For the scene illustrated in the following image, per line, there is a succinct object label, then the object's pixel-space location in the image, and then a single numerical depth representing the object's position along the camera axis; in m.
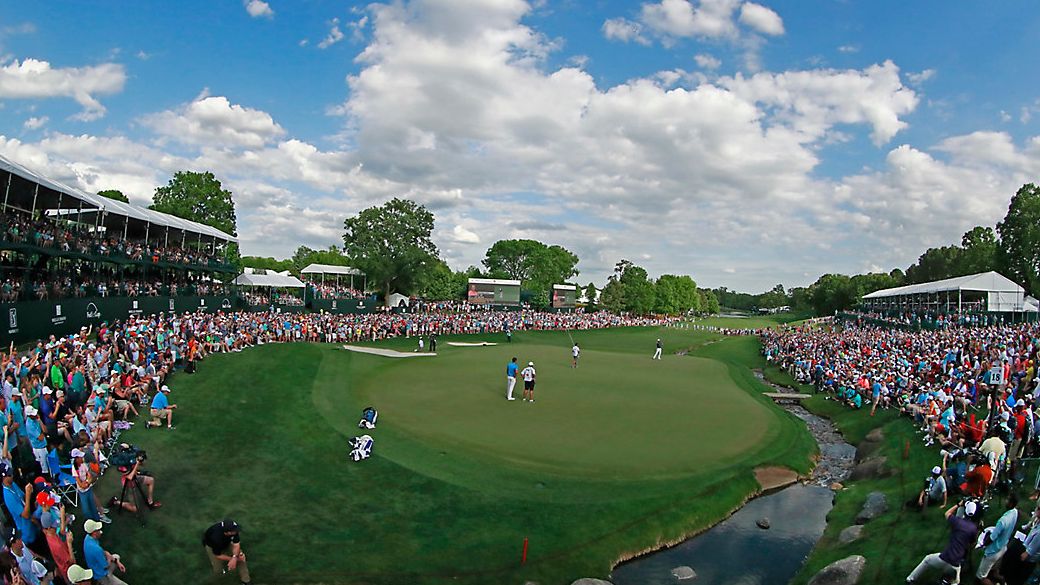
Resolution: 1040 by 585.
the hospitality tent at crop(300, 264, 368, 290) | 76.38
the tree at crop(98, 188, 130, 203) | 72.38
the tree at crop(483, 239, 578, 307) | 135.75
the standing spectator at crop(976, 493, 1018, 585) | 9.99
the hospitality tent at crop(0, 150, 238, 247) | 30.98
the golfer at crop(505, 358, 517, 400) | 26.91
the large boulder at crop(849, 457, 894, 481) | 20.52
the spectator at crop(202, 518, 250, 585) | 11.87
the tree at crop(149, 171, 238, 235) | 71.06
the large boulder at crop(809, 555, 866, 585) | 13.02
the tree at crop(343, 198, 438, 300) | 75.44
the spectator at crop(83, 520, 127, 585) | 10.34
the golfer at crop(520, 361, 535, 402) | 27.13
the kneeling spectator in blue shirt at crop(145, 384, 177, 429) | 19.30
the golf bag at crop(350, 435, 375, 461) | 18.78
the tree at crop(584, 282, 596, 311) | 115.69
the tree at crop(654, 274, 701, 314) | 135.50
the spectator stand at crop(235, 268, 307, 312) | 59.19
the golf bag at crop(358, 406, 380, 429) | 21.53
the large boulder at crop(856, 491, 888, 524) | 17.08
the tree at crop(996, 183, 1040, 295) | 67.19
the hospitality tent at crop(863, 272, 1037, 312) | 55.47
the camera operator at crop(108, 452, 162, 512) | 13.59
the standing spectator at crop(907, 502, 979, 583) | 10.55
